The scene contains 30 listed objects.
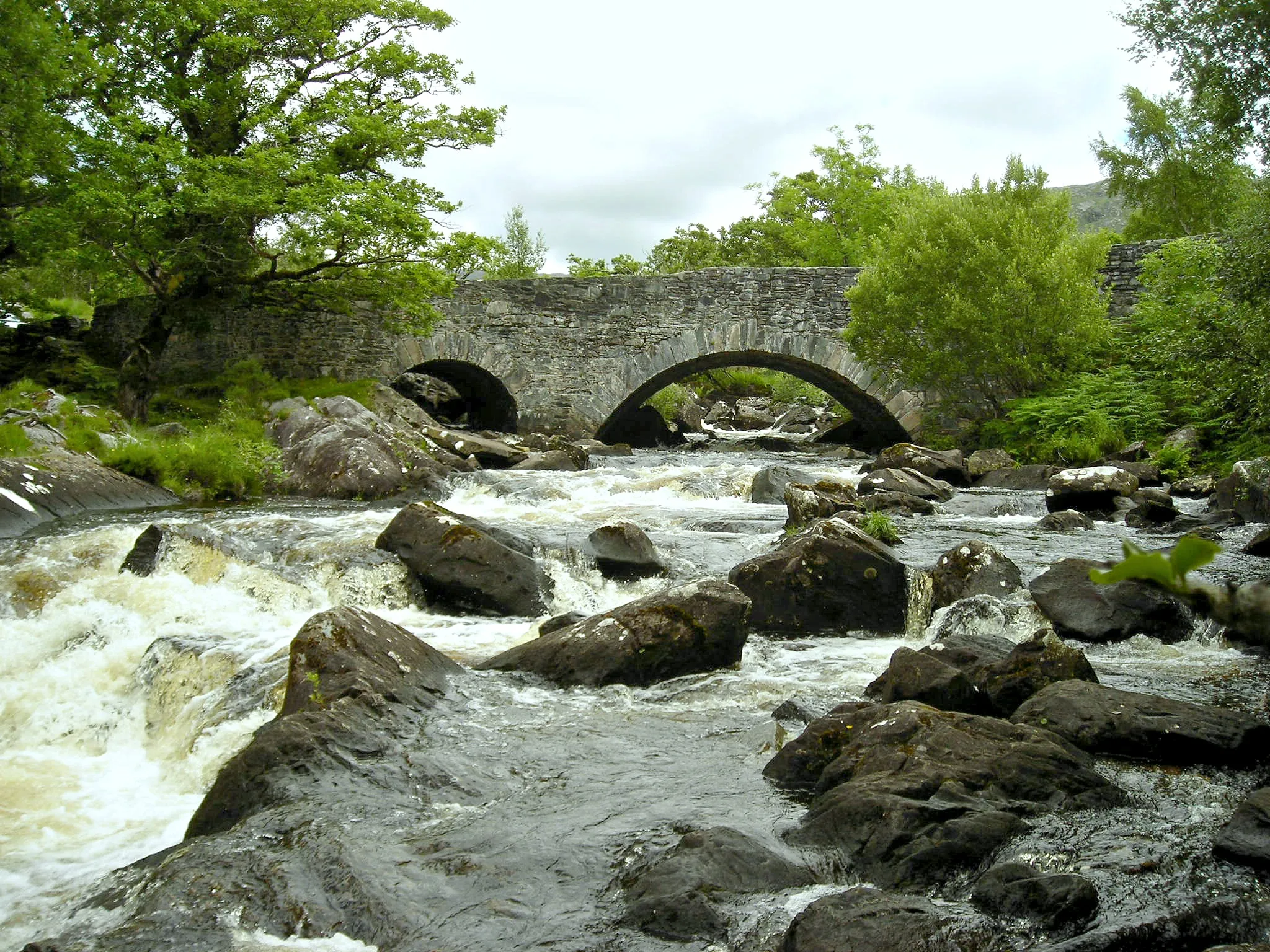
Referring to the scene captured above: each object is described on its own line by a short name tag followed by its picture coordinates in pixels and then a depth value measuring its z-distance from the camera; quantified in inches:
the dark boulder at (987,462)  714.8
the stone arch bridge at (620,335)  920.9
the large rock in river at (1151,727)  204.1
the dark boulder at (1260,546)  407.5
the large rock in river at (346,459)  593.0
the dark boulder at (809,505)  489.1
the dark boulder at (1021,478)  663.1
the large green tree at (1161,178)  1450.5
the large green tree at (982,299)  772.6
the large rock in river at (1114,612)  310.2
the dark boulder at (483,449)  743.1
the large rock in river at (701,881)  147.0
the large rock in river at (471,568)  356.5
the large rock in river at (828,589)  335.0
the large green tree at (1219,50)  333.4
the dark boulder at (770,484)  602.2
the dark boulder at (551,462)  720.3
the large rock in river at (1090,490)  554.3
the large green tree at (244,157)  700.0
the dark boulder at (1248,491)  484.7
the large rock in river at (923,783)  162.4
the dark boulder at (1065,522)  499.5
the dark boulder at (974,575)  351.3
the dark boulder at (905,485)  596.4
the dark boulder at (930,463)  689.6
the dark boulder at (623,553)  398.3
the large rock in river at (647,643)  274.2
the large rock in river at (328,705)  189.6
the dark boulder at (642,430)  1098.7
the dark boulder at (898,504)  554.1
